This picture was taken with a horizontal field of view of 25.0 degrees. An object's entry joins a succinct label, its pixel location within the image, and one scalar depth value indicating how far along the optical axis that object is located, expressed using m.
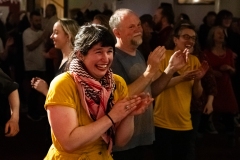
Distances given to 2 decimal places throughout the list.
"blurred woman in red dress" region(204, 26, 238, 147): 5.56
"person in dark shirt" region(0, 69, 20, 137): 3.04
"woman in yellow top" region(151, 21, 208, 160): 3.61
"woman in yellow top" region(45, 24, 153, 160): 2.05
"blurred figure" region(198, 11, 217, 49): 7.61
